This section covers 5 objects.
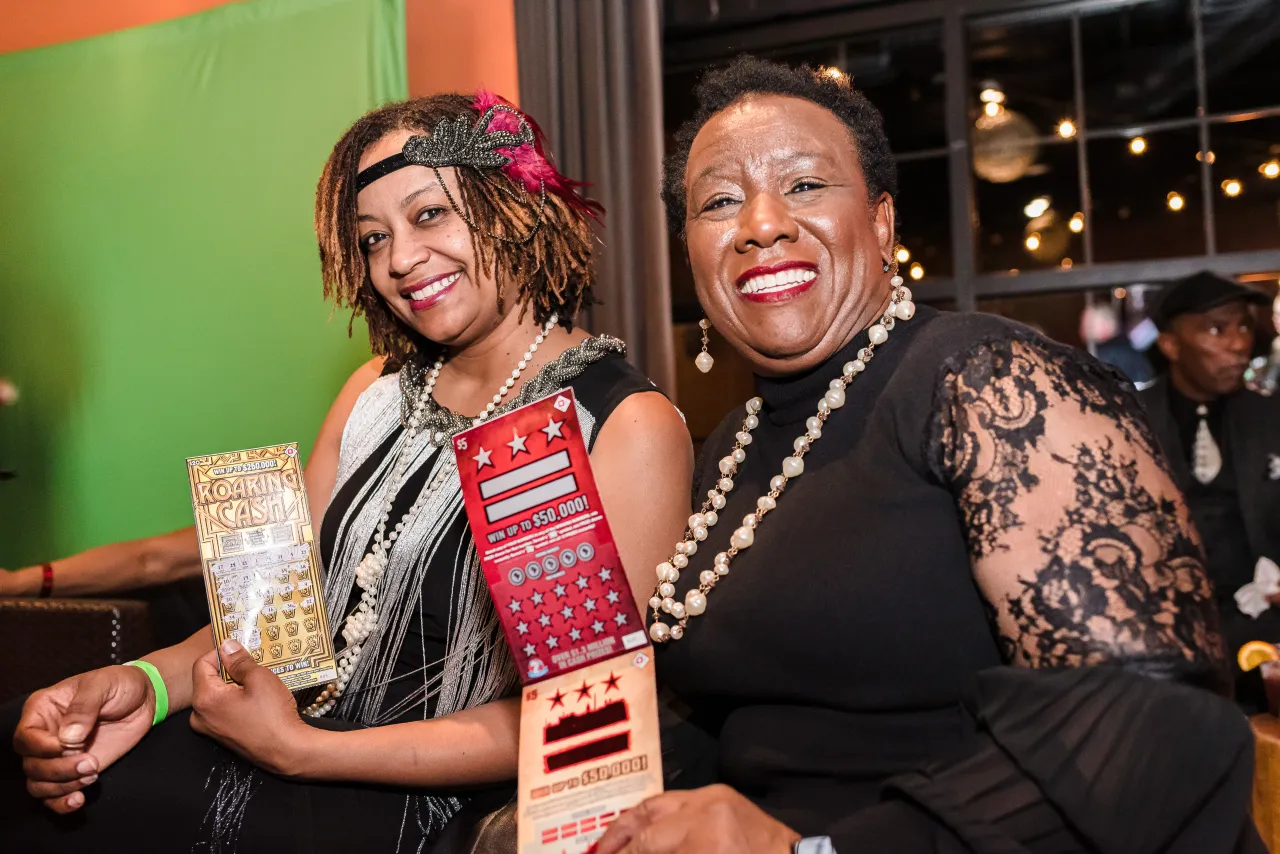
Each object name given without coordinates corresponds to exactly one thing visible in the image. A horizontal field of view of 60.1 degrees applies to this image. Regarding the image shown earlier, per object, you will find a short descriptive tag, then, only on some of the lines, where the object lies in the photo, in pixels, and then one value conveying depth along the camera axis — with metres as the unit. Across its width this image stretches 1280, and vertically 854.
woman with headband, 1.42
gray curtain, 3.10
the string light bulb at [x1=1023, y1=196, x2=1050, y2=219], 4.43
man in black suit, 3.09
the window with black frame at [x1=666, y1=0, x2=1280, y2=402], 3.50
